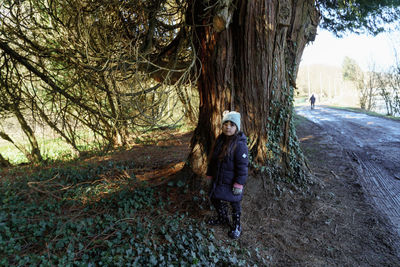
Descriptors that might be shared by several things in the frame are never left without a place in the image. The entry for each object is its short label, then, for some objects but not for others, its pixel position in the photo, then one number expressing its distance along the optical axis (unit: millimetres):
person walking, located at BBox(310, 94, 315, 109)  24728
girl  3176
